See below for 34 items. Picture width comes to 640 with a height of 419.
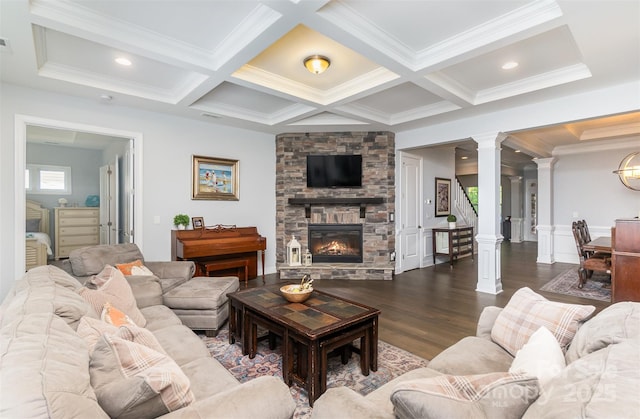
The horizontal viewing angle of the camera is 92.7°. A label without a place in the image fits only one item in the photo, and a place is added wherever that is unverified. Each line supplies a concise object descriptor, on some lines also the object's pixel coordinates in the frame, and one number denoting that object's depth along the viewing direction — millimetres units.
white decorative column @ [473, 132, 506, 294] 4566
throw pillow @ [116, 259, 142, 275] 3155
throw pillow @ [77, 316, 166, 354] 1292
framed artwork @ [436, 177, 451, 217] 6914
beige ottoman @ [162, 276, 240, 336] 2967
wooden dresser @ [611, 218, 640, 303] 3500
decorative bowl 2551
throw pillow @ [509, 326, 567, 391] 1180
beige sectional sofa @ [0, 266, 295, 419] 795
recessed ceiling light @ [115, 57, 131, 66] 3075
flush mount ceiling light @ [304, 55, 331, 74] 3049
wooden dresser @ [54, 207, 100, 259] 6793
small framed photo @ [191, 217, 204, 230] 4734
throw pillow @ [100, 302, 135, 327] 1659
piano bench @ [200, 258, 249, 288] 4641
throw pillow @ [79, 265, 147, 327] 2051
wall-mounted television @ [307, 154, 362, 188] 5570
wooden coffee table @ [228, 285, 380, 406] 2006
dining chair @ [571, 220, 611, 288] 4512
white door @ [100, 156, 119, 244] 5191
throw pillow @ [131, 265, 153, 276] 3164
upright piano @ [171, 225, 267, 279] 4375
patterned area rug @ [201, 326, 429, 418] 2199
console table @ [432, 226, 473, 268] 6500
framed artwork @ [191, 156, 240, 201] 4844
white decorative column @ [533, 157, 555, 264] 6926
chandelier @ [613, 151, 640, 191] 5168
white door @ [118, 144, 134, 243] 4289
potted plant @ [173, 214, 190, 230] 4543
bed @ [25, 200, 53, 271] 5020
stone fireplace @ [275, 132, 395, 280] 5602
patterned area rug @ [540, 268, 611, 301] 4354
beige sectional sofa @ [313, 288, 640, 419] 770
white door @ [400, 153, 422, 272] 5973
